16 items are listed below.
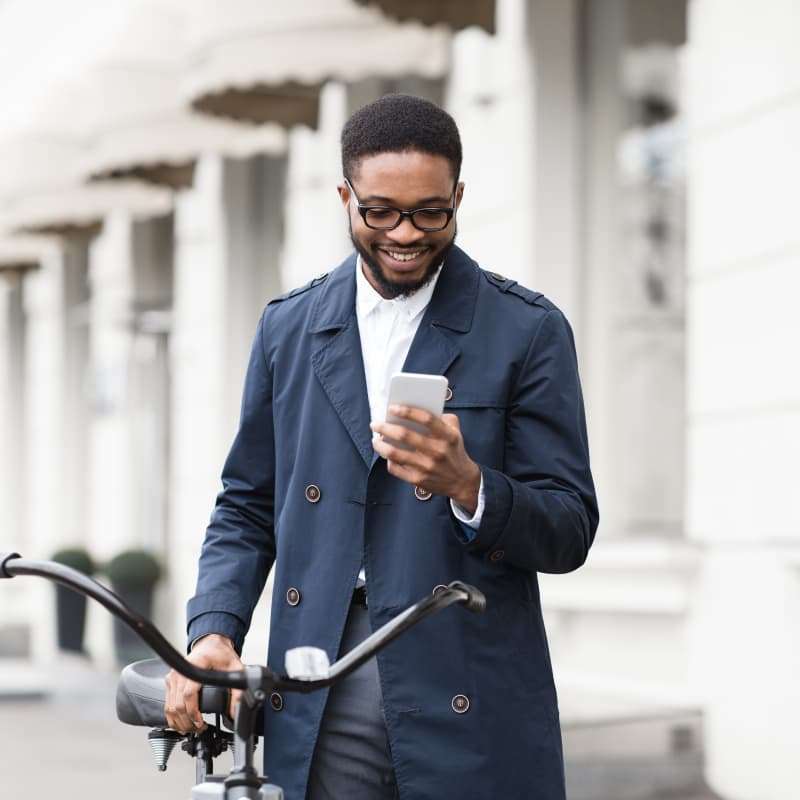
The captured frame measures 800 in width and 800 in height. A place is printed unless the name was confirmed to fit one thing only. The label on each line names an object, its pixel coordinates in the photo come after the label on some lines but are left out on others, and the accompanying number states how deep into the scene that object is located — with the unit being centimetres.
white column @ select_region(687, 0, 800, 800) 597
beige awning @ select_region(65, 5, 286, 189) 1194
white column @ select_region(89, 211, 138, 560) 1505
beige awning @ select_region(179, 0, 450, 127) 917
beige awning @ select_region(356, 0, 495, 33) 811
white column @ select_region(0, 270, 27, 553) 1931
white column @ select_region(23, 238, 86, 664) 1695
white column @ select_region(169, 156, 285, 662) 1227
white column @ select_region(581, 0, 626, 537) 769
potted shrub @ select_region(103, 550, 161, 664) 1299
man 219
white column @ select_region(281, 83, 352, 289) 1041
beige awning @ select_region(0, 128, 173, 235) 1394
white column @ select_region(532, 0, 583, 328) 768
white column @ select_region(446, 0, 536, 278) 771
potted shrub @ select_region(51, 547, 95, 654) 1427
